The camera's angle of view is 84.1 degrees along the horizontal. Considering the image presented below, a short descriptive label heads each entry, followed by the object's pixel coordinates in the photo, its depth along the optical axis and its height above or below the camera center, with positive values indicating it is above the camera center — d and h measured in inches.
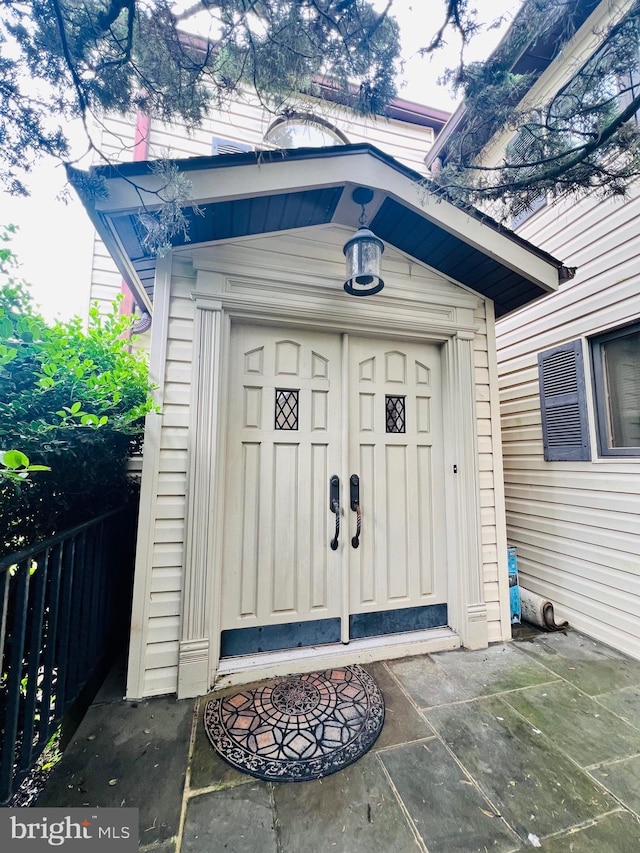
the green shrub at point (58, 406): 56.7 +8.7
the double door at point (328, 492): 88.7 -9.5
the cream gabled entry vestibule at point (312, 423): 79.5 +8.9
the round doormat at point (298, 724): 59.1 -50.8
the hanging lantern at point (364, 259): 85.0 +47.6
